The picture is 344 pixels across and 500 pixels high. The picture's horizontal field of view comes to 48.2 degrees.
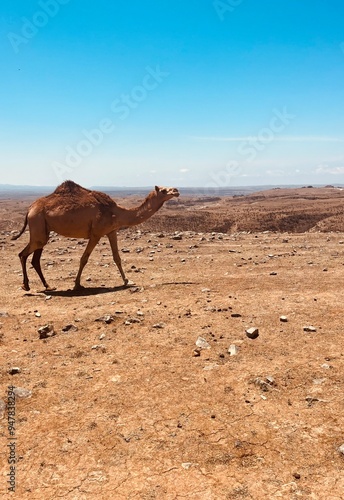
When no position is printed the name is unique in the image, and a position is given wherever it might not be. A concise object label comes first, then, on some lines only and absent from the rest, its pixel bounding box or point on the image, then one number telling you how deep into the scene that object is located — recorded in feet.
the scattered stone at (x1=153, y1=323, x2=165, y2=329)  27.07
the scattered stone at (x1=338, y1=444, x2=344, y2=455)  14.42
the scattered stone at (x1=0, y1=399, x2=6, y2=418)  17.71
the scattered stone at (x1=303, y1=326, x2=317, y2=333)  24.99
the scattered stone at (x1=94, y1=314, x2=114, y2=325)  28.22
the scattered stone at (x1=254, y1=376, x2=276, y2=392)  18.78
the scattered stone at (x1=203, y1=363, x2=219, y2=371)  20.94
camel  40.60
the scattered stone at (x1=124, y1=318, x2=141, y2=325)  27.96
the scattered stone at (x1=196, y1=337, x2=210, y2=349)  23.56
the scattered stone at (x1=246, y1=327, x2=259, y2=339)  24.46
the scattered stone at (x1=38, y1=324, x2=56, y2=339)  26.40
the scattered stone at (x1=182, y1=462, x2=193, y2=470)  14.19
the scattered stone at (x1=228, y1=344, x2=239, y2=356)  22.47
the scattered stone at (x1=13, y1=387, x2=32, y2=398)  19.07
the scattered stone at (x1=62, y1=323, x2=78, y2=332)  27.53
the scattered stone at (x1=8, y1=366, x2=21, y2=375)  21.33
